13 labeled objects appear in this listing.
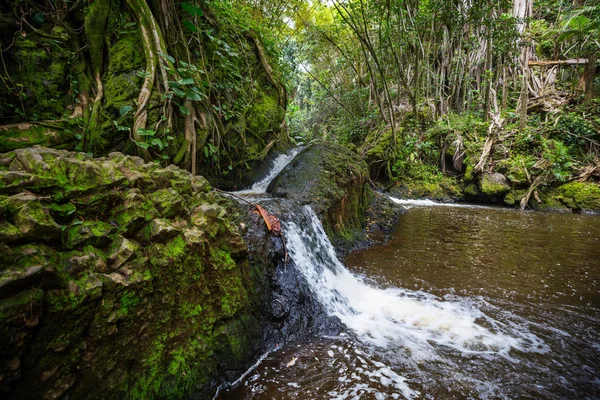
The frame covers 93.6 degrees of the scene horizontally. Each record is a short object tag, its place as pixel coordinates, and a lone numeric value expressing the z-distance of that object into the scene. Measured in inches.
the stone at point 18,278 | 47.1
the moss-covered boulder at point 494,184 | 384.2
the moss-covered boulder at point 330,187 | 200.8
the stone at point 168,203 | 83.9
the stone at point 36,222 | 54.1
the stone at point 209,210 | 94.7
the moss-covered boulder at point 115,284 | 51.6
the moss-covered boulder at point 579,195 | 333.1
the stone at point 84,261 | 59.0
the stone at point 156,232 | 76.2
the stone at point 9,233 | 50.1
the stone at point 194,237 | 82.1
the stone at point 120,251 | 67.0
